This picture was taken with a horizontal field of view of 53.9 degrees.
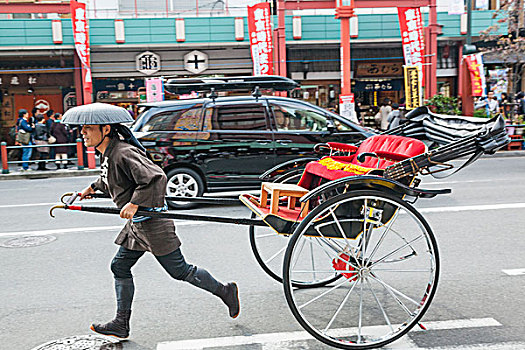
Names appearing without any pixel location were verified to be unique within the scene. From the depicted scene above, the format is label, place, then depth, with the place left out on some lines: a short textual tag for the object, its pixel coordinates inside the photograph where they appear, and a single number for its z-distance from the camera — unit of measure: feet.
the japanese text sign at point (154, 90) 53.16
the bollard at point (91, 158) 48.55
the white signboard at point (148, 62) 64.44
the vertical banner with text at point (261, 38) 57.62
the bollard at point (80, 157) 48.06
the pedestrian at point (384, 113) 61.67
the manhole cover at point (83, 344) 11.91
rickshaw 11.29
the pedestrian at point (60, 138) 51.19
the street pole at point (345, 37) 53.98
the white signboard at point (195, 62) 64.95
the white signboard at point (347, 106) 55.06
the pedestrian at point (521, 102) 58.55
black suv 28.09
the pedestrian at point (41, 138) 50.08
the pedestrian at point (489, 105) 59.25
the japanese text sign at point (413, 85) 56.70
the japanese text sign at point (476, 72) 54.85
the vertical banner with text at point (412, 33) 59.36
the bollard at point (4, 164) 47.33
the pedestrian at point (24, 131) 51.96
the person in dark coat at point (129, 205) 11.25
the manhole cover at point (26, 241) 21.38
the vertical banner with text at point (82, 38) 54.29
